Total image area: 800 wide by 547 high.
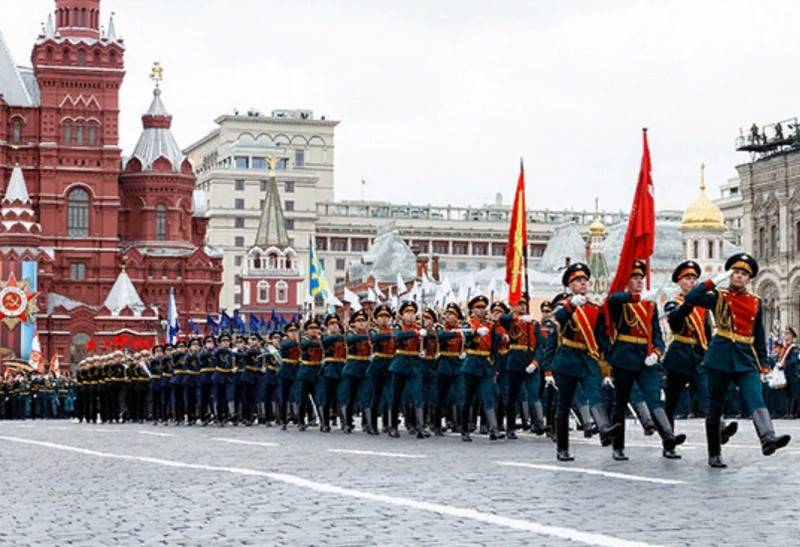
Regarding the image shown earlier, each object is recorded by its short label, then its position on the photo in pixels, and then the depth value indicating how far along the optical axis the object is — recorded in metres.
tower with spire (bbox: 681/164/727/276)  89.62
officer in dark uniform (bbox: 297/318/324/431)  25.14
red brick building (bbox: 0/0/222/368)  82.75
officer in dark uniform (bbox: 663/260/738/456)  14.63
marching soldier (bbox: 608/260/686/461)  14.37
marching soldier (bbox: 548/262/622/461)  14.80
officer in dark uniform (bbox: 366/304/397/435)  22.25
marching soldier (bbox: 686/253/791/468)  13.05
